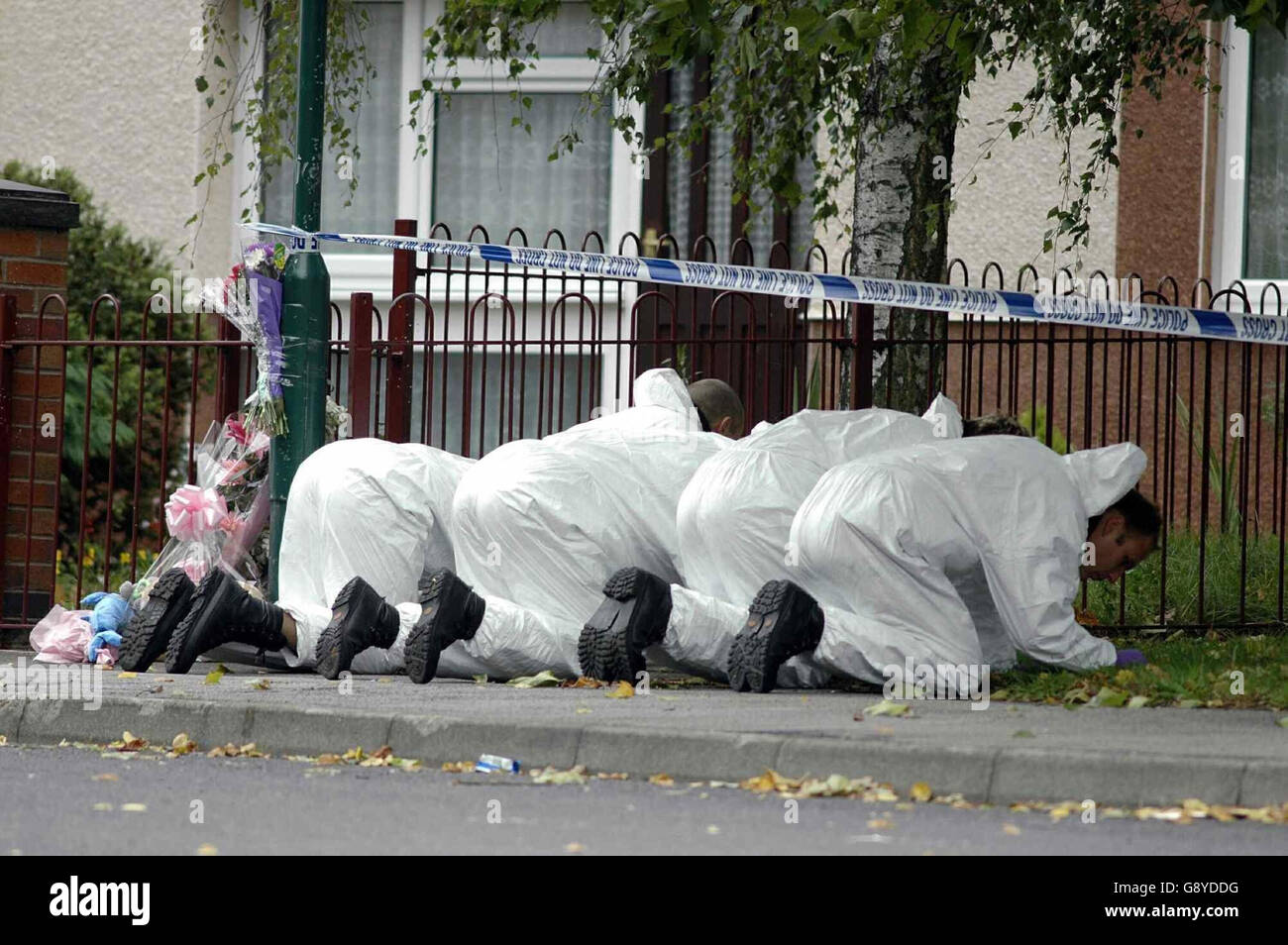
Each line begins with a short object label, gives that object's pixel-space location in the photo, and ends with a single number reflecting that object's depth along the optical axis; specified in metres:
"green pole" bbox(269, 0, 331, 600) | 16.94
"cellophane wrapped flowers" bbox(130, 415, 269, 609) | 17.03
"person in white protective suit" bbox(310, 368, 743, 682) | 15.26
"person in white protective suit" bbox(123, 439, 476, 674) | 14.94
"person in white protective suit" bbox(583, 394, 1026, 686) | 14.48
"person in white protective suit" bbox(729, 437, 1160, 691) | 14.24
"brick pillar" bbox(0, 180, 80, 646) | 19.36
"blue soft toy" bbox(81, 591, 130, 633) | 16.86
